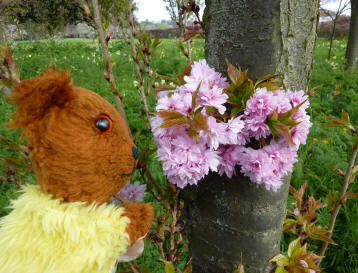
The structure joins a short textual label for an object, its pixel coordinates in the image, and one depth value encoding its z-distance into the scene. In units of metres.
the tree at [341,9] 7.16
